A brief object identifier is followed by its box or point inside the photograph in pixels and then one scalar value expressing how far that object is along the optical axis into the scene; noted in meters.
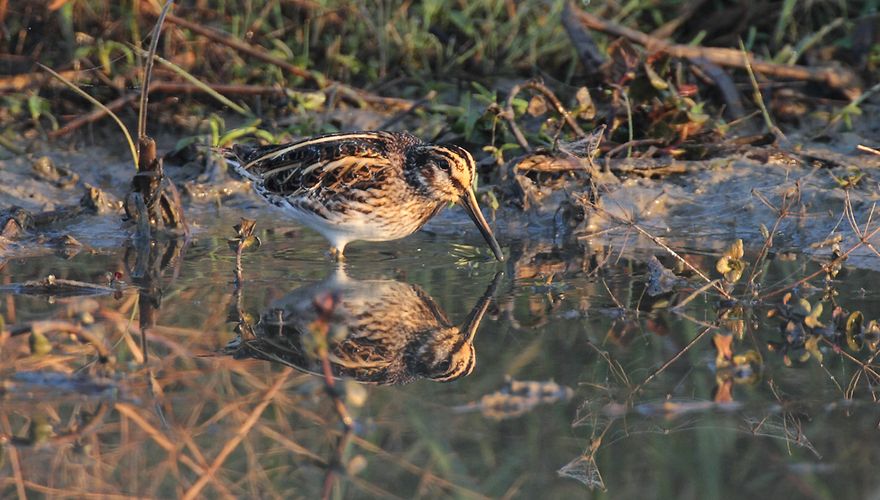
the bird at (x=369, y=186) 13.14
